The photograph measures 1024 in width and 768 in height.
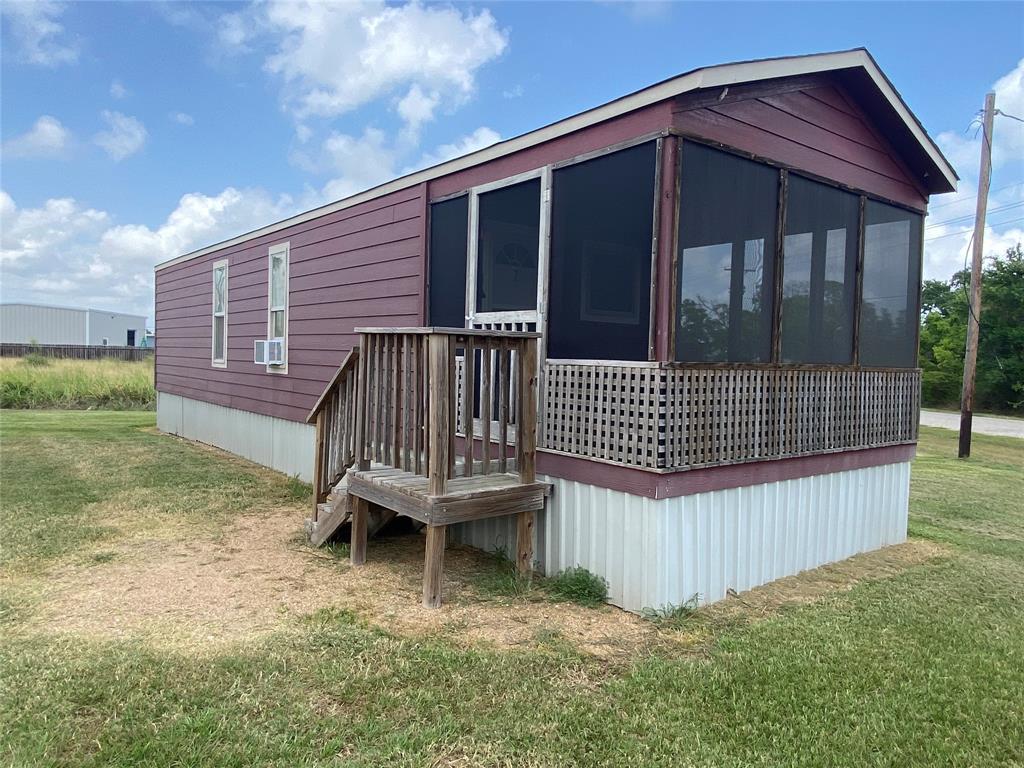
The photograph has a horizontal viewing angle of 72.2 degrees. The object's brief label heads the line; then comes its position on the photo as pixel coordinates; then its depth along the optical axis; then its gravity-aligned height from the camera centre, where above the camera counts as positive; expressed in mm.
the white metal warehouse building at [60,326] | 45188 +1260
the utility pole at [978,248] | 12125 +2176
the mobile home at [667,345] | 3938 +108
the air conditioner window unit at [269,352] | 8664 -15
